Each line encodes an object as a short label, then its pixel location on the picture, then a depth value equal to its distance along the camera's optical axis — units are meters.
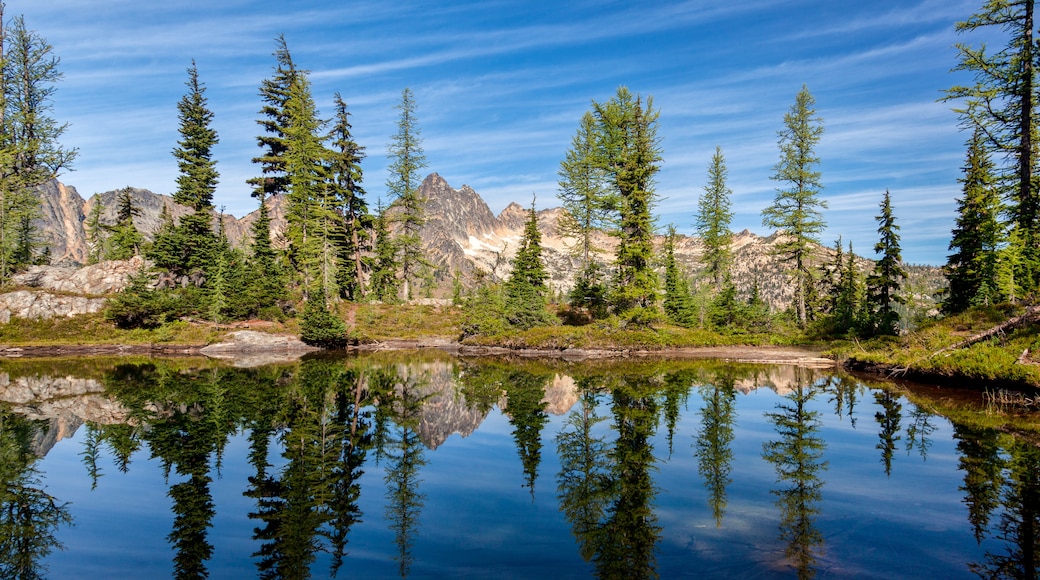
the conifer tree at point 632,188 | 37.91
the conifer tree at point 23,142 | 41.00
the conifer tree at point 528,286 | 41.31
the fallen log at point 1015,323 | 19.23
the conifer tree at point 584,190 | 43.57
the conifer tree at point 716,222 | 54.28
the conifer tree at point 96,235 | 66.44
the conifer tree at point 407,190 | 53.22
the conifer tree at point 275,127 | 50.12
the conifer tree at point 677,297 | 49.34
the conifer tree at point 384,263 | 53.81
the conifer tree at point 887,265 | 38.71
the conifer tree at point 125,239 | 50.75
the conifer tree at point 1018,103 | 25.39
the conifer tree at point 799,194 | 44.06
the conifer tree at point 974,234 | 29.89
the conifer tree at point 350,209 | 51.09
